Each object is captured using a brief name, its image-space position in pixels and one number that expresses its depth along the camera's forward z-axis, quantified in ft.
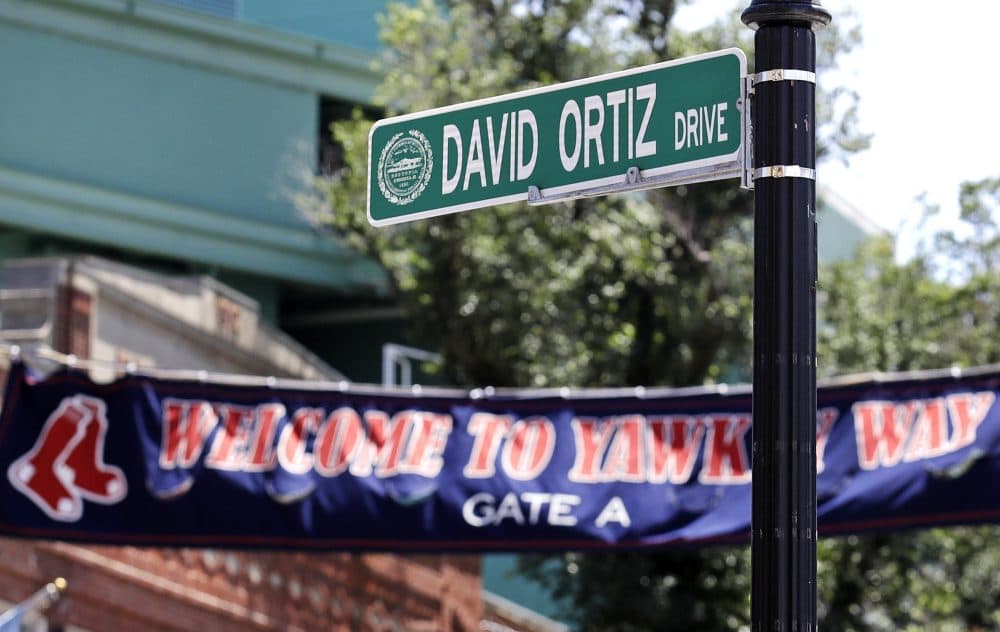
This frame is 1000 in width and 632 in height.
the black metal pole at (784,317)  27.76
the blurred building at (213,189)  116.98
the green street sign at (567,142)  30.09
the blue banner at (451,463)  73.72
